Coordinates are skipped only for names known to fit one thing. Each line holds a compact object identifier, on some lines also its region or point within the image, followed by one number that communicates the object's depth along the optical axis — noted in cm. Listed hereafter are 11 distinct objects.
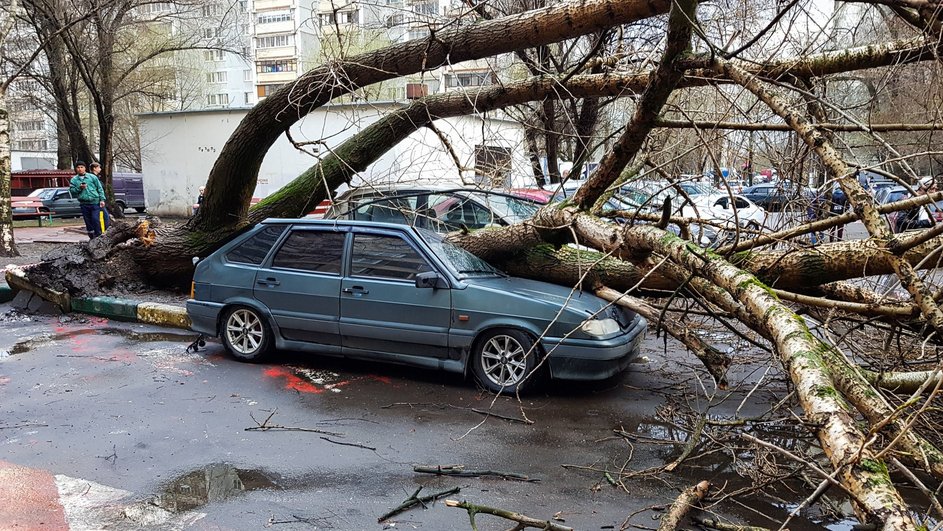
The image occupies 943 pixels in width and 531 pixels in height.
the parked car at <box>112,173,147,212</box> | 3472
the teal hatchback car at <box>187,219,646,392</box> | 611
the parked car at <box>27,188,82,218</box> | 2907
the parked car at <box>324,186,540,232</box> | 841
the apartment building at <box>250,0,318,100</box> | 5466
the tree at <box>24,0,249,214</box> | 1959
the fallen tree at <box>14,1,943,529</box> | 332
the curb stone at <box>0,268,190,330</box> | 920
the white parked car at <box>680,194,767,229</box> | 657
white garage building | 2442
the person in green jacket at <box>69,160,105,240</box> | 1509
